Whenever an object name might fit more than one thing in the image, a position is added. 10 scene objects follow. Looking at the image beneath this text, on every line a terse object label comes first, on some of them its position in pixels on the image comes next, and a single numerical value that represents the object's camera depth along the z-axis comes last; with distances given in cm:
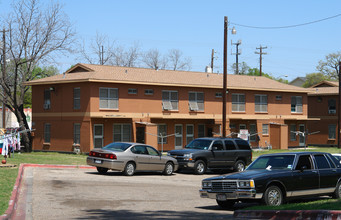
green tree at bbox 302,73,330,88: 11630
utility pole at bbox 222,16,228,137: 3606
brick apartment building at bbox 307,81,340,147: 6166
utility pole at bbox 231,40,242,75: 7739
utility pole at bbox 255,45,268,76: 7238
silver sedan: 2512
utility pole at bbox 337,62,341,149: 5531
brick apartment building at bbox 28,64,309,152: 4172
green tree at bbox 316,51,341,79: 10973
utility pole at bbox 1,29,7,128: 4338
